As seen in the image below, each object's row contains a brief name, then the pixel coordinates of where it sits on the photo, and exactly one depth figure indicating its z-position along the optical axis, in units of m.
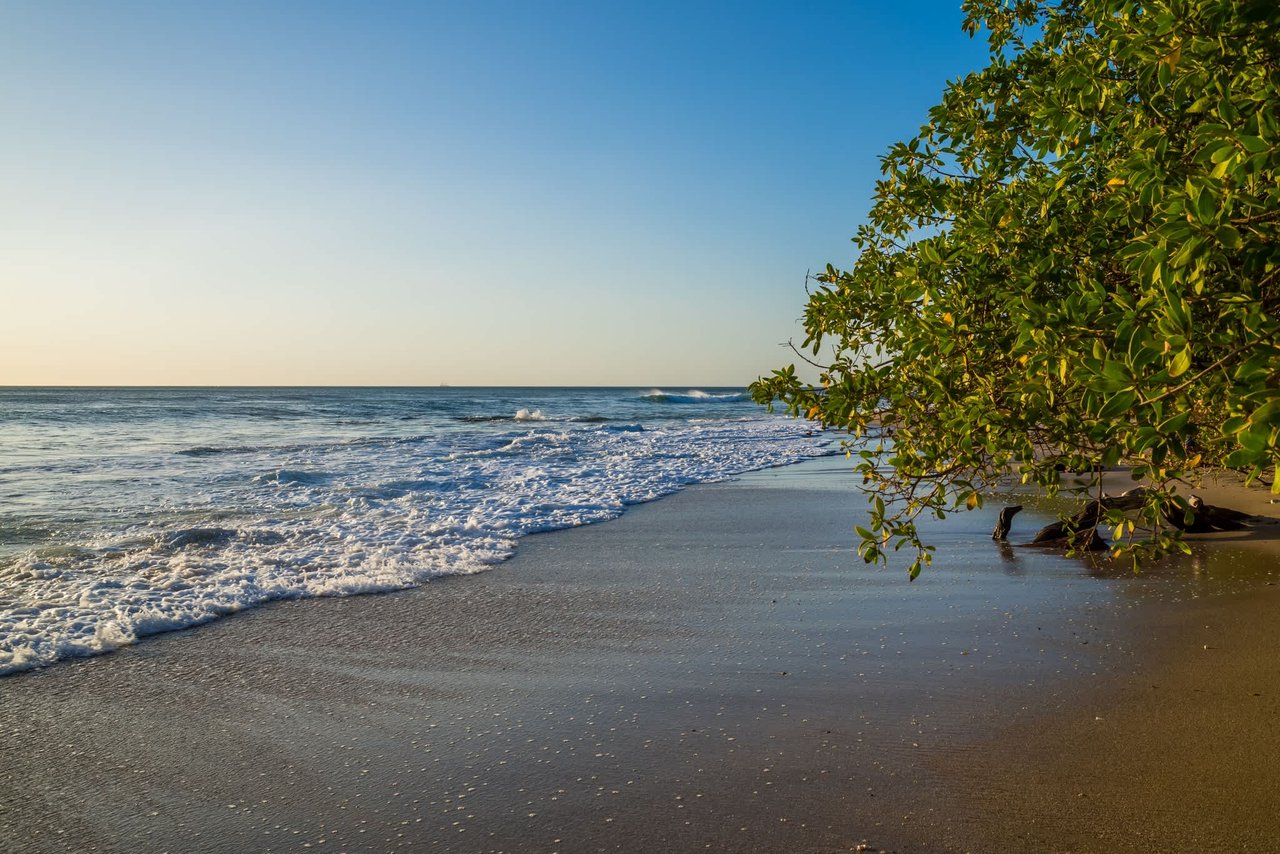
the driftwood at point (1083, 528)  9.25
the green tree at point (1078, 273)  2.22
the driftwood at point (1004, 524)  9.93
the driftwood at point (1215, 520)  9.75
